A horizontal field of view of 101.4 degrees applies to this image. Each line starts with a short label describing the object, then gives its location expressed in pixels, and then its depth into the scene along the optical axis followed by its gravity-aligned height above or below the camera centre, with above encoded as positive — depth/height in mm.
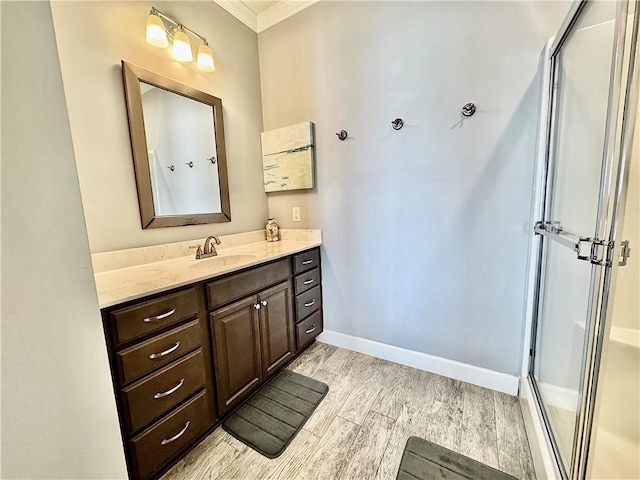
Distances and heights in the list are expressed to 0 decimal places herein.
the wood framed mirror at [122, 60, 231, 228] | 1502 +399
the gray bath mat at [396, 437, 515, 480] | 1143 -1185
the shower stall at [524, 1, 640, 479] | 786 -213
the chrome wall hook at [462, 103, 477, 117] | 1499 +521
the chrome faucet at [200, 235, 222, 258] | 1772 -242
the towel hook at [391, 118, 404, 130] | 1707 +521
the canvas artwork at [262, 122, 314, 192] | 2051 +412
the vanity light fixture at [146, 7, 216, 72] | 1475 +1038
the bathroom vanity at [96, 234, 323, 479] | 1001 -616
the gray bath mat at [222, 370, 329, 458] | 1339 -1169
